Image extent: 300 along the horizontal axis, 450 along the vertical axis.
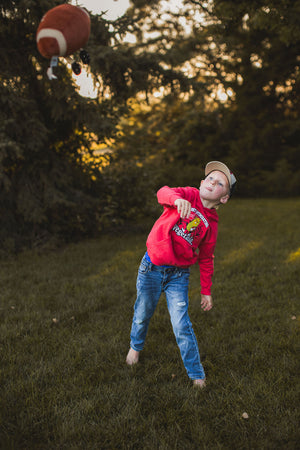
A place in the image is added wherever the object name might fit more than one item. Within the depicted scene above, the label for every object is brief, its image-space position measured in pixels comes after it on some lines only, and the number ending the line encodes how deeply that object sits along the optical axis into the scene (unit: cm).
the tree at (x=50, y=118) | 607
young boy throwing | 249
